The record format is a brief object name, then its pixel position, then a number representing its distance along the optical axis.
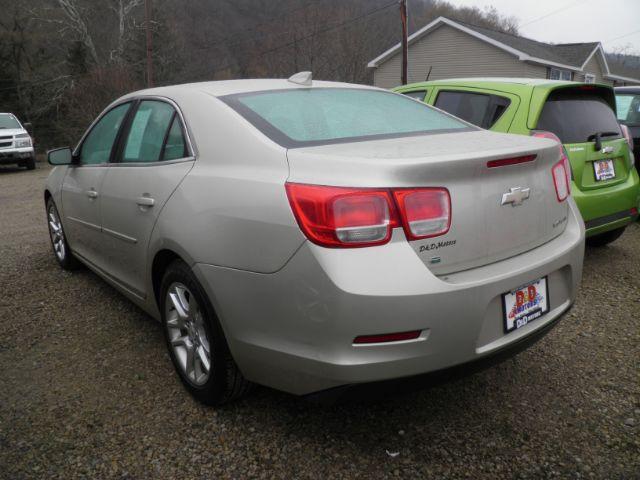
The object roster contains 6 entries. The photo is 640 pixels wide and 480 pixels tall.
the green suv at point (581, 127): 4.13
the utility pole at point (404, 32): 21.09
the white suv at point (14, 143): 15.36
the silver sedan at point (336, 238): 1.81
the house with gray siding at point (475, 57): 26.27
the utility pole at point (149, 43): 25.48
